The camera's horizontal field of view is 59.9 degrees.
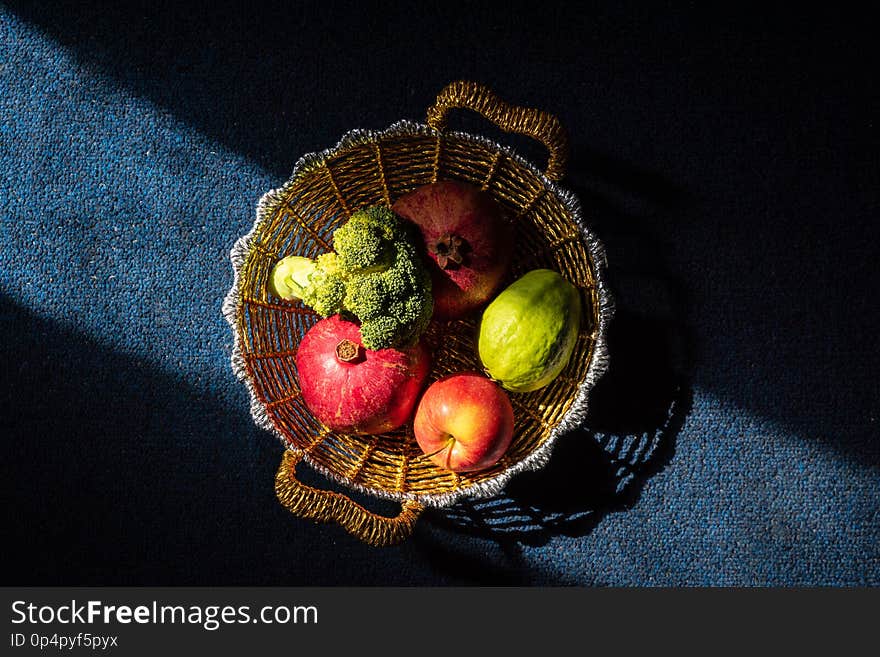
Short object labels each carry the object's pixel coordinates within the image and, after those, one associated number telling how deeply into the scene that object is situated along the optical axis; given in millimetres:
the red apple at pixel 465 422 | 1094
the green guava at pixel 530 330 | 1077
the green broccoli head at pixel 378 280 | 1035
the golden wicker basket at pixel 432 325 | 1130
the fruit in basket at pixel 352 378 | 1105
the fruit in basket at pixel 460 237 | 1087
